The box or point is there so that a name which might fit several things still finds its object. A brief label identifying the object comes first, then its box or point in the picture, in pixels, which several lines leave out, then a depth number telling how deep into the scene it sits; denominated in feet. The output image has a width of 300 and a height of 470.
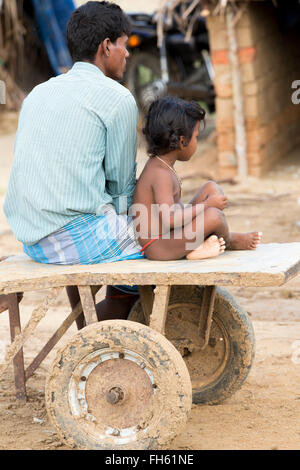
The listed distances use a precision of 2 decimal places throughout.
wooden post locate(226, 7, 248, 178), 54.11
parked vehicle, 70.33
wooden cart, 17.44
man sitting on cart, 19.36
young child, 19.73
